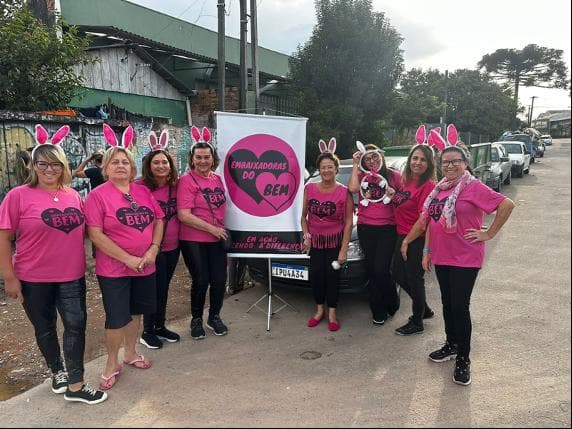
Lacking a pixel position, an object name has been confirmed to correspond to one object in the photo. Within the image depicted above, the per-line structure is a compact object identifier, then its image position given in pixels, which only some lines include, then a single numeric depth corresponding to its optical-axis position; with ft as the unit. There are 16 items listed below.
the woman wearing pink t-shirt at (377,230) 13.89
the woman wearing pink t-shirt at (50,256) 9.53
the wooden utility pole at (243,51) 35.42
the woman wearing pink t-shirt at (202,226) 12.92
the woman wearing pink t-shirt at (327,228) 13.85
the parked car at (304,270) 15.12
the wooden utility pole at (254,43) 36.82
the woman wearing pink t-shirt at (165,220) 12.62
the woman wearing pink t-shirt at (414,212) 13.08
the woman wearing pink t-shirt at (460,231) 10.58
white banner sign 14.19
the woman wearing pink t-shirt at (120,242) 10.30
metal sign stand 14.77
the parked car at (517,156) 60.18
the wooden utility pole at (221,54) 33.17
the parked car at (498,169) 44.34
